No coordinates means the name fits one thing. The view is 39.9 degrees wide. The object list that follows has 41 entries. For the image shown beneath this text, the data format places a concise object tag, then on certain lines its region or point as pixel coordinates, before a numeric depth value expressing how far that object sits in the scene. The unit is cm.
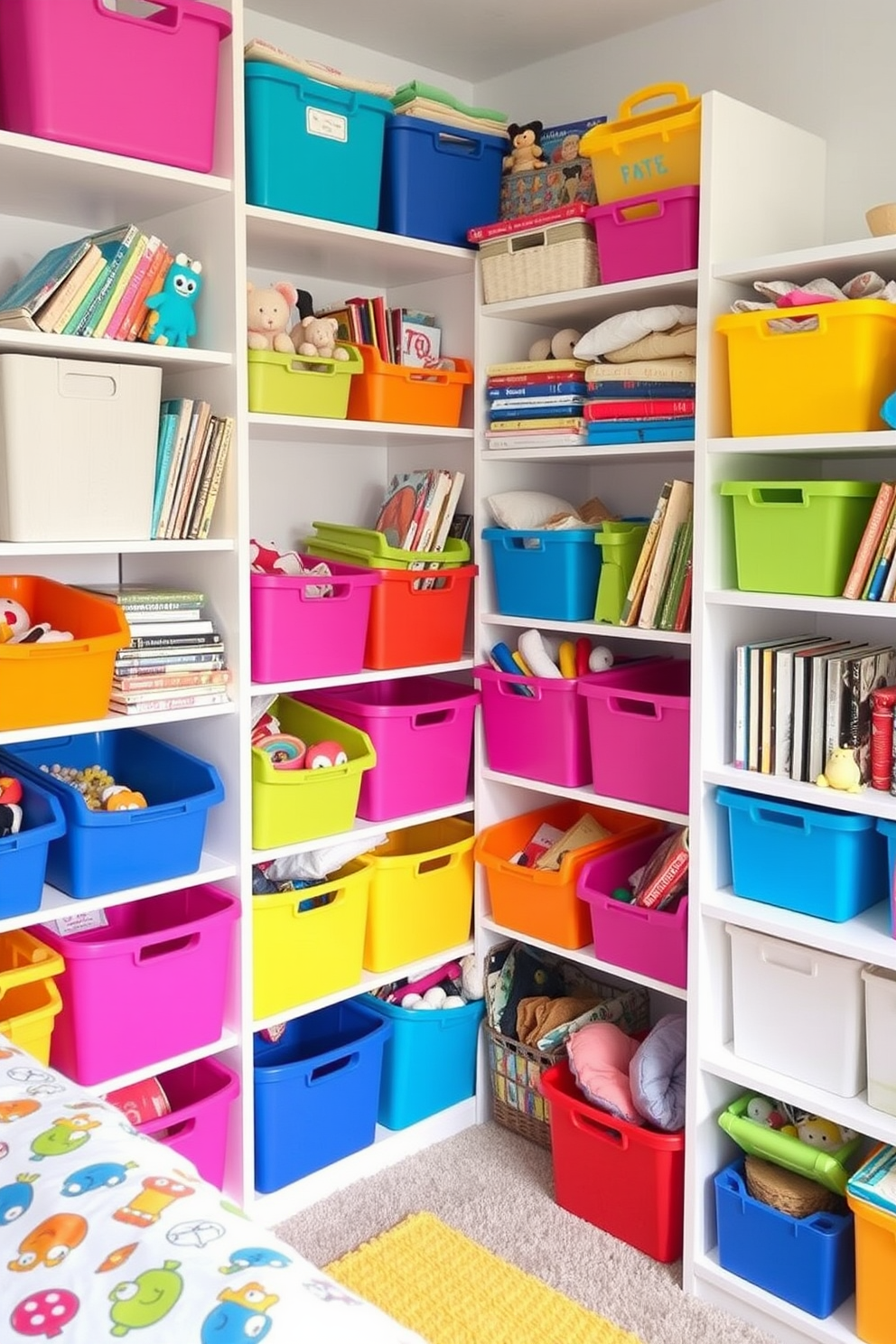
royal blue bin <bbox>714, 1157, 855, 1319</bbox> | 209
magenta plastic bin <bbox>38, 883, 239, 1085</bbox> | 212
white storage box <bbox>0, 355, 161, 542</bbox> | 197
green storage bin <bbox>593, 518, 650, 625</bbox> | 241
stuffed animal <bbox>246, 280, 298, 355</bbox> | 231
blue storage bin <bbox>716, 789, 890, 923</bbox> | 206
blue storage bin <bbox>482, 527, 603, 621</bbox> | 246
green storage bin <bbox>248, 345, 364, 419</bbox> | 229
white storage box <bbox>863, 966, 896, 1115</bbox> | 202
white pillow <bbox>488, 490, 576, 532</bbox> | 259
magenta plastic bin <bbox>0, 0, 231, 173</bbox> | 191
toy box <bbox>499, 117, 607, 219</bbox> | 247
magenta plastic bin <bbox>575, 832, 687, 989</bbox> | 236
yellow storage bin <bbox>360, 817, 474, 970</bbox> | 261
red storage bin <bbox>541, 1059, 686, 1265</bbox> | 231
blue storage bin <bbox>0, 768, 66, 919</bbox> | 198
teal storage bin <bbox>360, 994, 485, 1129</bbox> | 266
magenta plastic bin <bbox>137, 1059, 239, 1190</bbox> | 225
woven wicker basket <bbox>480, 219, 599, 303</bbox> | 239
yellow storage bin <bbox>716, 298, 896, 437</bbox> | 193
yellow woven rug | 214
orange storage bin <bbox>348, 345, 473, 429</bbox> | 248
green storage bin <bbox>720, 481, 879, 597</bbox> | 201
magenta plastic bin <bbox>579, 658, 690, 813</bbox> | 232
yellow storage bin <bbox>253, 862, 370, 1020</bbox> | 240
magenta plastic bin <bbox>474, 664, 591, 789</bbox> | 252
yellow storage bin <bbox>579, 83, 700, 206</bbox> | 216
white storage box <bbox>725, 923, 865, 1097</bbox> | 208
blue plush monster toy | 213
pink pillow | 239
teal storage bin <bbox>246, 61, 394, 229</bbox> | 221
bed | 110
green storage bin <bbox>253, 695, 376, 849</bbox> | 234
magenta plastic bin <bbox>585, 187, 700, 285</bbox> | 218
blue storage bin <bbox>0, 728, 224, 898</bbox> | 209
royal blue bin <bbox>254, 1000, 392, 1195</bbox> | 244
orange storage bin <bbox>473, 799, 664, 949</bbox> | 257
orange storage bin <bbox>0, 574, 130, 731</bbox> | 197
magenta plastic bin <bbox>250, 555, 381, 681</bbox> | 230
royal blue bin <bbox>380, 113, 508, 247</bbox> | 246
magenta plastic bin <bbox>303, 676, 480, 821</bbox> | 254
